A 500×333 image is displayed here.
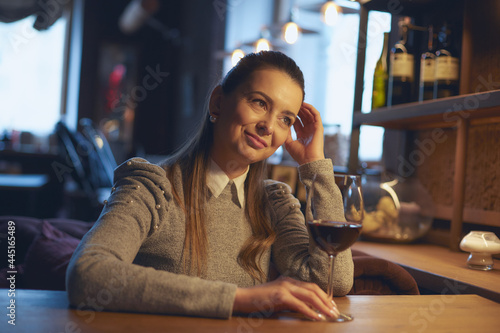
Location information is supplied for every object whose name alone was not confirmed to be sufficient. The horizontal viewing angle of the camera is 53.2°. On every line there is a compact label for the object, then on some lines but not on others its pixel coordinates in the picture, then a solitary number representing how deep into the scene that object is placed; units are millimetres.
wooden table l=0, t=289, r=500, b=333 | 691
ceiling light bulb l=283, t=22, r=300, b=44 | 3283
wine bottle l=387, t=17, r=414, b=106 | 1779
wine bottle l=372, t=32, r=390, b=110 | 1972
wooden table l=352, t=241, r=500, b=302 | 1125
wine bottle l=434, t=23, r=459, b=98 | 1585
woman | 915
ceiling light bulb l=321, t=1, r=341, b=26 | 2859
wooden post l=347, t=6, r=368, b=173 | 1901
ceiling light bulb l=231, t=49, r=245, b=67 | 3996
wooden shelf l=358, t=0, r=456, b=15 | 1852
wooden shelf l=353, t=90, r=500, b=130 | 1347
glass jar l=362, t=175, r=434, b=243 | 1746
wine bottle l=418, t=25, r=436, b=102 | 1655
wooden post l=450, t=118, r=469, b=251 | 1561
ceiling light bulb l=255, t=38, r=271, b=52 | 3748
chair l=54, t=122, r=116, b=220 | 3346
